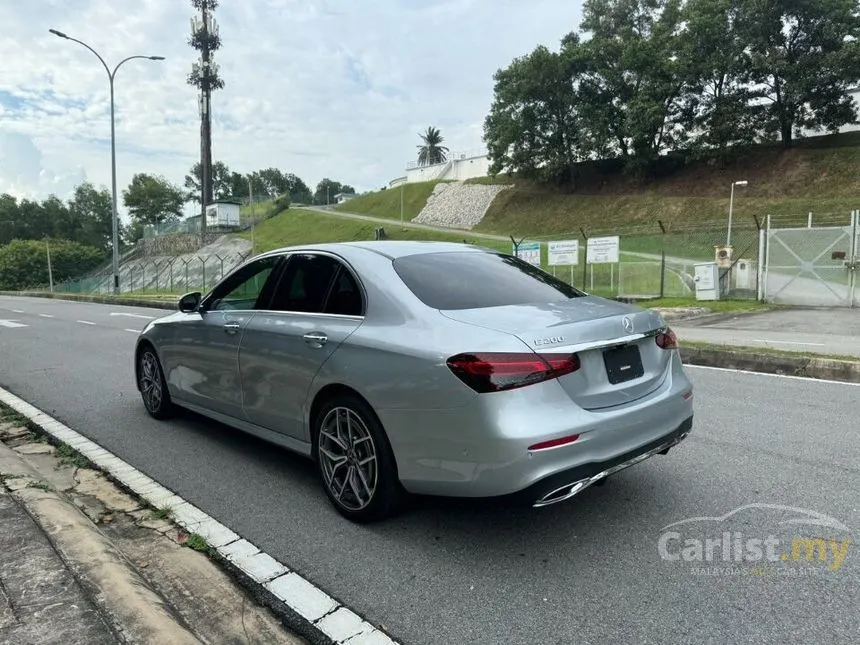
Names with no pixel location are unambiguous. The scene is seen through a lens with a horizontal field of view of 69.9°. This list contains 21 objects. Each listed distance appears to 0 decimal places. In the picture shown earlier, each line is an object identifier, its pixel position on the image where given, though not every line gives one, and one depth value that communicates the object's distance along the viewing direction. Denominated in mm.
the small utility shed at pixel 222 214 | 62812
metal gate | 15383
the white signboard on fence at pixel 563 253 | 18109
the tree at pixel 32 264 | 85625
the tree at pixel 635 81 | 50656
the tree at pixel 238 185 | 129500
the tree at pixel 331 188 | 146150
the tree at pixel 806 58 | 44812
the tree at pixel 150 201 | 98812
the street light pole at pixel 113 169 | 29094
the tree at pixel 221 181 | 128250
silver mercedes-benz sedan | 2865
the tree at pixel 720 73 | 48094
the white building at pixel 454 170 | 78125
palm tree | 117688
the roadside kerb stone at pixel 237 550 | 3150
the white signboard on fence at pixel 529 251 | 17562
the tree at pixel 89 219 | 109375
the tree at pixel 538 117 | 55594
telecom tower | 68062
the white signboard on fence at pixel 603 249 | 17647
